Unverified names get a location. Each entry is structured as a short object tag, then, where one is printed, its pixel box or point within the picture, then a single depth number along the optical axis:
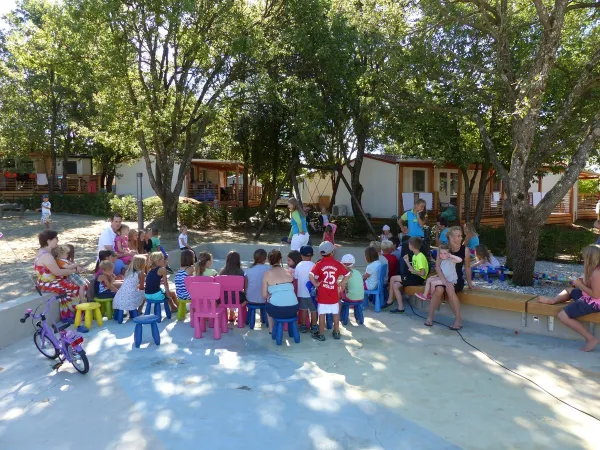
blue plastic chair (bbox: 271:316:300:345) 5.71
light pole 11.84
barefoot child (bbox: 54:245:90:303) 6.49
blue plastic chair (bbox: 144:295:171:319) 6.57
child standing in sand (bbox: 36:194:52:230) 16.59
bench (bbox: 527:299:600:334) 6.02
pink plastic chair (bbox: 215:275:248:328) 6.25
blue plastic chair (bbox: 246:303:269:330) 6.40
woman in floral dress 6.27
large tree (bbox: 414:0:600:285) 7.51
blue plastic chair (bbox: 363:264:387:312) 7.52
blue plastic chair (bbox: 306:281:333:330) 6.34
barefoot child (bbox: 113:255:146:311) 6.56
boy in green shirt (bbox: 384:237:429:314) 7.29
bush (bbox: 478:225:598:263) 12.48
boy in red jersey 5.95
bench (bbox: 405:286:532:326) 6.41
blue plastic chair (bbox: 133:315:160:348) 5.51
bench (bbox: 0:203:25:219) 20.65
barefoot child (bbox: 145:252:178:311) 6.43
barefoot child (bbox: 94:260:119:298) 6.79
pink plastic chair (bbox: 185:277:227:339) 6.00
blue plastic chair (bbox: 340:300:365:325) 6.72
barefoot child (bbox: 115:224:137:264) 8.15
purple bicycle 4.73
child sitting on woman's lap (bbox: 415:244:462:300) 6.60
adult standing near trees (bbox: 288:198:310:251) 8.99
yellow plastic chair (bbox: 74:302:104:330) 6.35
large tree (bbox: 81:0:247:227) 13.02
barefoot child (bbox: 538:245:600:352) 5.46
